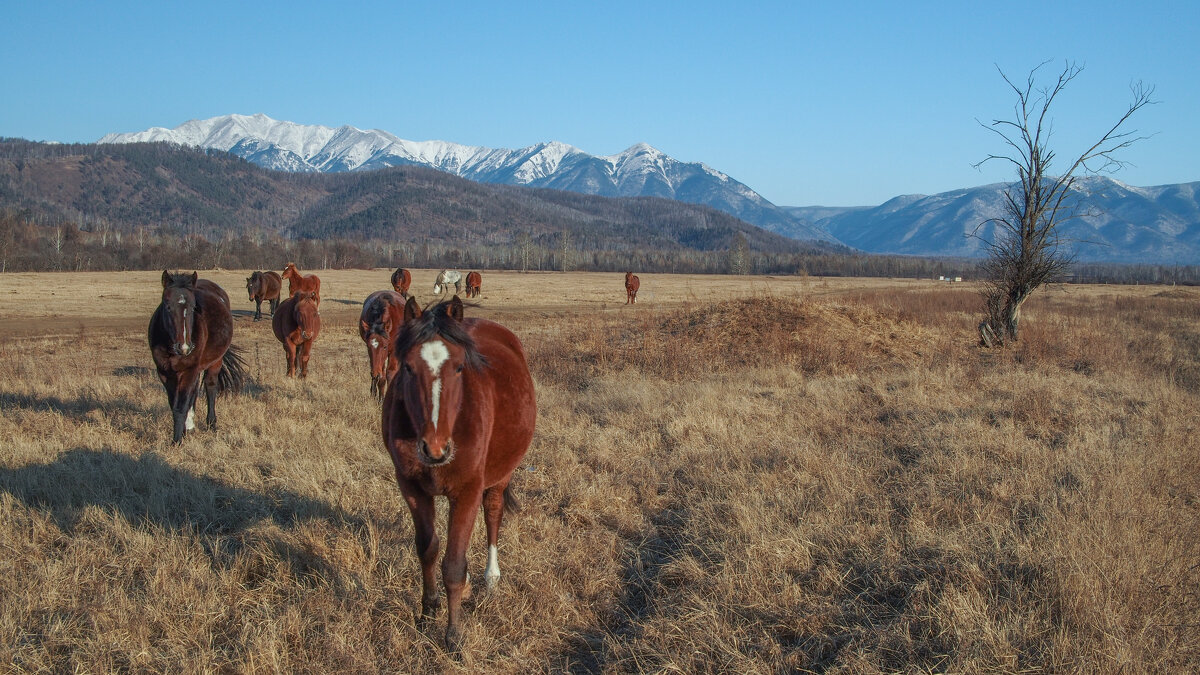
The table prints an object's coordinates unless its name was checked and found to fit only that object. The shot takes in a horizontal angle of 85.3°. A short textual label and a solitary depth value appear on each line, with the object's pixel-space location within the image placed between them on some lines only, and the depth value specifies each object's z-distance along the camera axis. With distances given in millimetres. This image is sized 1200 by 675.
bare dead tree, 17234
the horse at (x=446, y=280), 39972
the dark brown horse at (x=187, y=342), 7750
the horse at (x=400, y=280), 25344
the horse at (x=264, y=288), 26906
